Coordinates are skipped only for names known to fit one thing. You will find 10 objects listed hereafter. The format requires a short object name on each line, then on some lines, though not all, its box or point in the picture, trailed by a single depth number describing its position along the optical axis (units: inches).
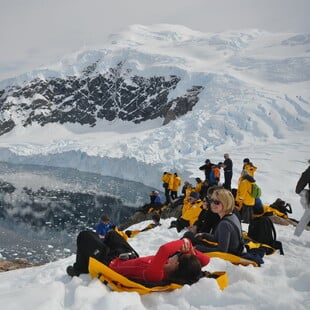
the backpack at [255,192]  313.6
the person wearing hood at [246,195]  319.6
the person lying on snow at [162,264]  136.6
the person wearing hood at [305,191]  238.8
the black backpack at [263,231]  219.4
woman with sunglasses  171.2
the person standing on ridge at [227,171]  512.7
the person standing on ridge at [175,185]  588.7
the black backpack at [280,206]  408.5
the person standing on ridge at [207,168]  503.8
